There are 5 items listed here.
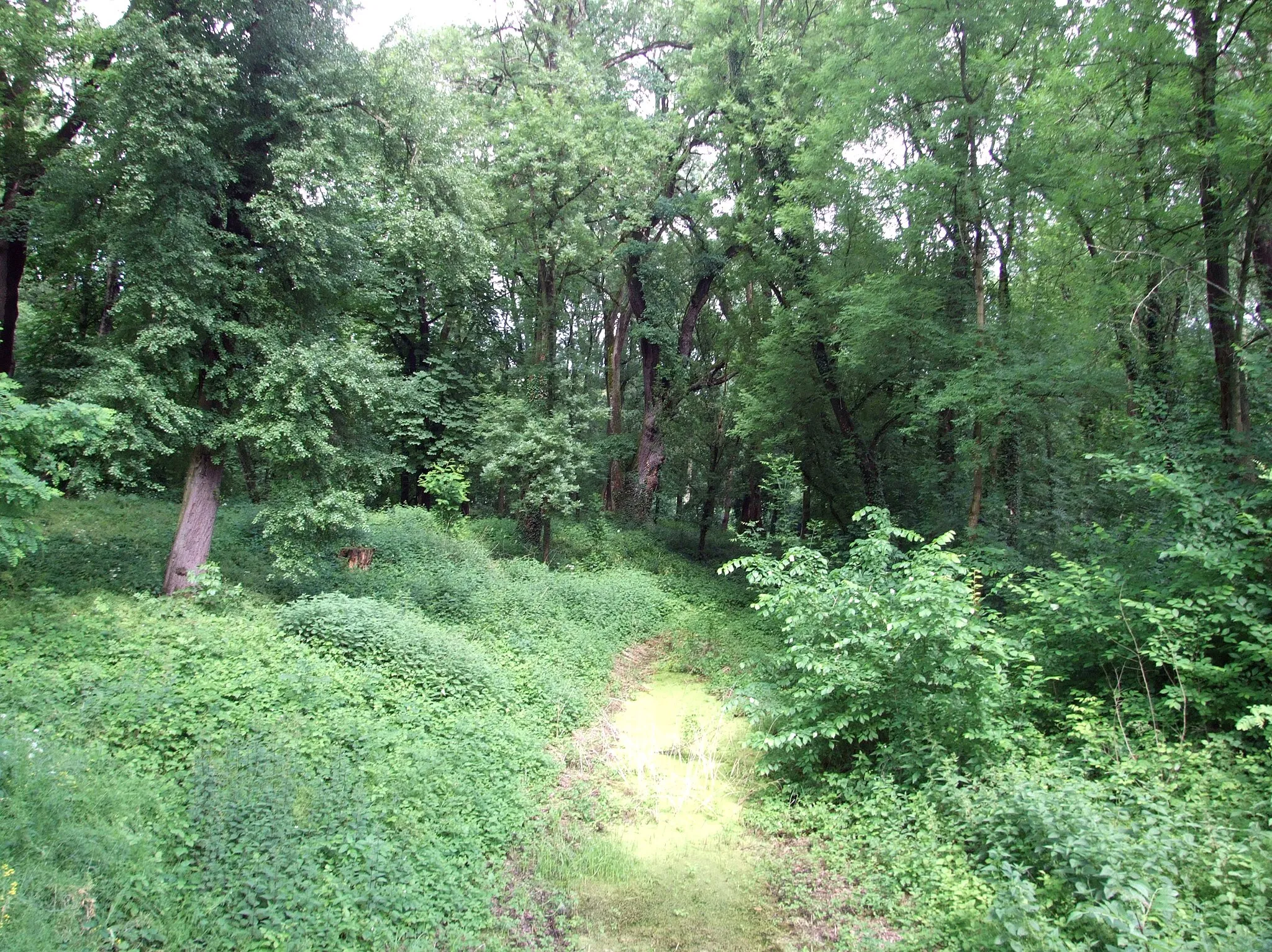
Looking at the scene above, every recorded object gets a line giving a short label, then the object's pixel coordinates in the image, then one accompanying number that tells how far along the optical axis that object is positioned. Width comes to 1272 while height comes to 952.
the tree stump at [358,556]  12.04
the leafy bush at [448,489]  14.15
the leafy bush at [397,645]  7.85
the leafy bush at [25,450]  5.63
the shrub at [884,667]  6.14
